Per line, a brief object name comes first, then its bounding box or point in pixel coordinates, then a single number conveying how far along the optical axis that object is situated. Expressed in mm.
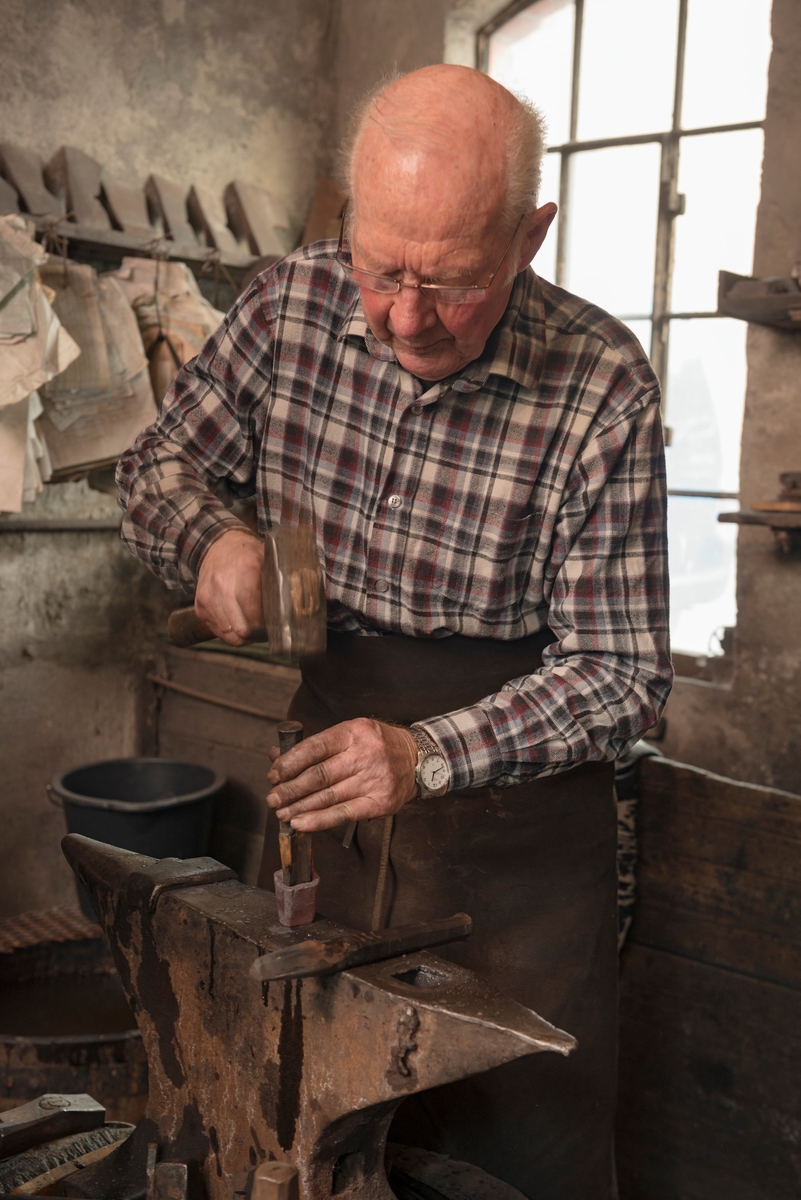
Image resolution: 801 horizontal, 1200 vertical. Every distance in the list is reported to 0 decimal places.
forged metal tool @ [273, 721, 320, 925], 1218
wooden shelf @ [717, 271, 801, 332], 2736
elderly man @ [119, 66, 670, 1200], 1390
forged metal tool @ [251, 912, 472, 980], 1063
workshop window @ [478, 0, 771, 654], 3389
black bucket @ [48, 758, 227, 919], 2984
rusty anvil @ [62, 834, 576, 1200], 1062
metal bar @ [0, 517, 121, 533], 3242
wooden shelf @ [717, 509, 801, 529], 2795
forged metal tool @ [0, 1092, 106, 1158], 1488
